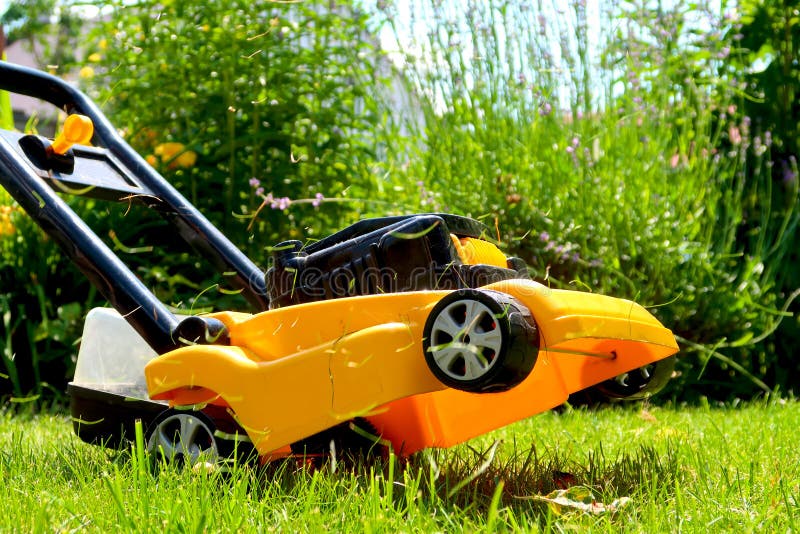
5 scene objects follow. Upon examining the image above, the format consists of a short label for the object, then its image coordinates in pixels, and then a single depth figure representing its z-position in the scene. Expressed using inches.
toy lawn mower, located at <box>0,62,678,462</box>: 55.6
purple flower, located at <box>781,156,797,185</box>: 135.6
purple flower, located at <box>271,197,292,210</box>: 102.5
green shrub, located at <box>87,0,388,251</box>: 125.6
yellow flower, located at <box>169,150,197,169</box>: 124.6
